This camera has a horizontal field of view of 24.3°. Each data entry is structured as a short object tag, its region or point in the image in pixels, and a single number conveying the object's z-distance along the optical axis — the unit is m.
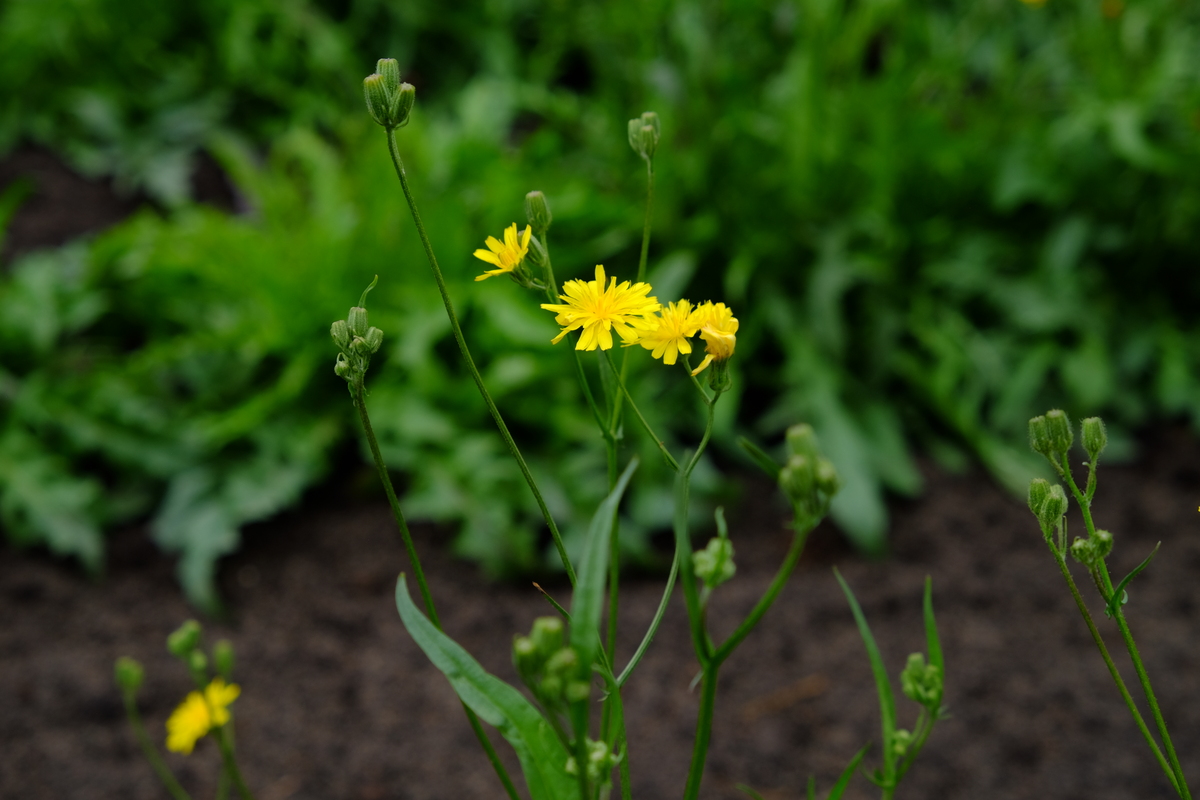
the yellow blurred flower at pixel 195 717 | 0.59
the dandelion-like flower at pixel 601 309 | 0.47
